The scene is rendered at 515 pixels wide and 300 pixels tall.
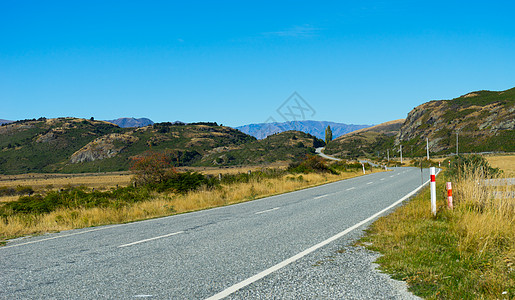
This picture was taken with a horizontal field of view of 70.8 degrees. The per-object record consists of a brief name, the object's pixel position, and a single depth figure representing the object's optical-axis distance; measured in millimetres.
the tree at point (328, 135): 162800
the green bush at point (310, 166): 34969
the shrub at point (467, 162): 17416
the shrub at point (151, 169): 21938
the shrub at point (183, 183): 19748
